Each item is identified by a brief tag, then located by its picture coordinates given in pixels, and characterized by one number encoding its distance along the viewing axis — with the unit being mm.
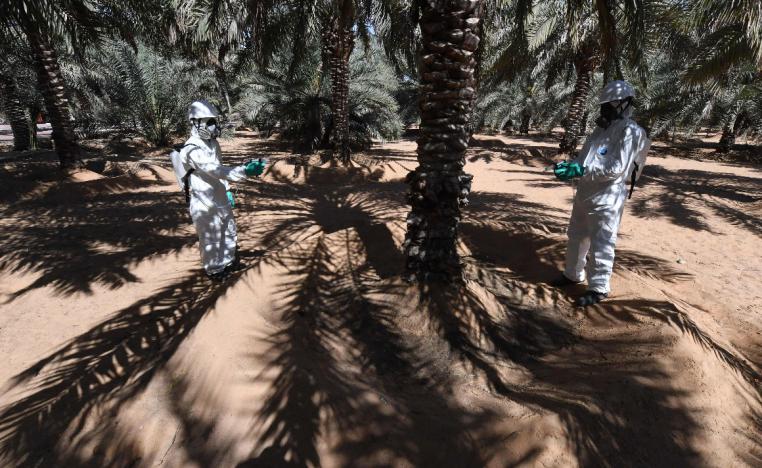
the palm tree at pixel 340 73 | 10945
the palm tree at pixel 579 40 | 4910
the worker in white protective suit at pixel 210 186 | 4004
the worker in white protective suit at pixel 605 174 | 3496
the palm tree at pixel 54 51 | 7444
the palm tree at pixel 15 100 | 12750
